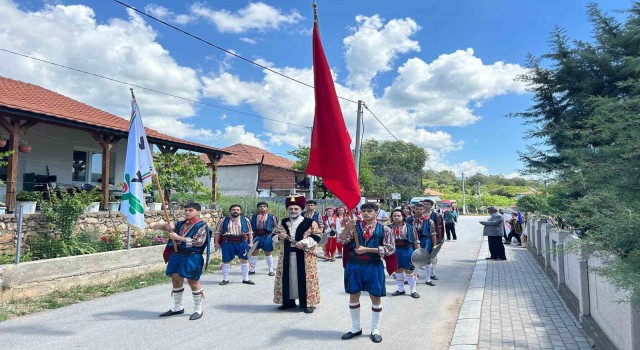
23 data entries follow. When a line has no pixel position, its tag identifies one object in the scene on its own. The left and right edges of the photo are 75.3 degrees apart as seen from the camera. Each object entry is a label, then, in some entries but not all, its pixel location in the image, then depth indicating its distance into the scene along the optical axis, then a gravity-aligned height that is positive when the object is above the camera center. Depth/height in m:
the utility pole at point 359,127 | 18.26 +3.35
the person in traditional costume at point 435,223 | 9.50 -0.52
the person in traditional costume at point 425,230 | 8.80 -0.60
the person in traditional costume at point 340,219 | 13.61 -0.60
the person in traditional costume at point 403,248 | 7.80 -0.89
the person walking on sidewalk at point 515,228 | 16.98 -1.06
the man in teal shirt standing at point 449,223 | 19.60 -1.01
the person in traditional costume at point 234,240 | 9.06 -0.87
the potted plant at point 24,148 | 11.42 +1.42
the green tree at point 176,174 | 14.32 +0.93
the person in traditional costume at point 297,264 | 6.53 -1.01
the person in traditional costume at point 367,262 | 5.20 -0.78
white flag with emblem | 6.10 +0.40
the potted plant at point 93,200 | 10.66 +0.00
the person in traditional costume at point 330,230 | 12.92 -0.94
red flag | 4.71 +0.68
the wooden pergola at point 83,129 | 10.30 +2.06
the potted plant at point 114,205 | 12.37 -0.15
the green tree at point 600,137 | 3.33 +1.10
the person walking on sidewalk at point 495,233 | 12.30 -0.93
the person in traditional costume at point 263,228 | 9.91 -0.66
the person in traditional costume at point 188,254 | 6.02 -0.78
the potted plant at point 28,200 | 9.77 -0.01
